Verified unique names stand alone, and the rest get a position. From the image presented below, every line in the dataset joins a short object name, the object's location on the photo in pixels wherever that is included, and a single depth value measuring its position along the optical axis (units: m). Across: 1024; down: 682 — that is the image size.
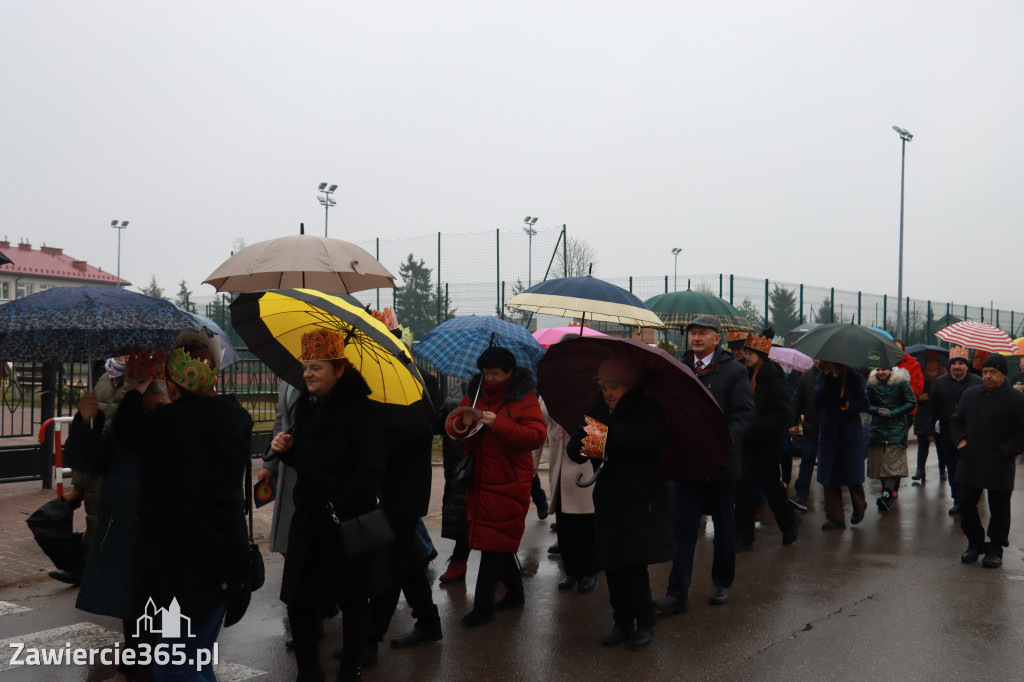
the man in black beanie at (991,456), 7.45
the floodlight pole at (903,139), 30.06
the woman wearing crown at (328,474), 4.03
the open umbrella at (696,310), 8.85
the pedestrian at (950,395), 10.88
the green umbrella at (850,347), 8.48
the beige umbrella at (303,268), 6.53
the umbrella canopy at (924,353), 13.48
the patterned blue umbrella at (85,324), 4.52
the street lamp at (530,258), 18.06
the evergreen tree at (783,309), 20.52
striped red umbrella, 13.23
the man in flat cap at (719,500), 6.09
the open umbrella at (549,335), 9.06
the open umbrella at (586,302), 6.63
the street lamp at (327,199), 30.38
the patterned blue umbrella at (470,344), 6.34
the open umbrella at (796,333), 16.97
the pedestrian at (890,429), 10.25
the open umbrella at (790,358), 12.45
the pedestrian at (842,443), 9.03
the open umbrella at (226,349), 8.13
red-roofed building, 70.88
